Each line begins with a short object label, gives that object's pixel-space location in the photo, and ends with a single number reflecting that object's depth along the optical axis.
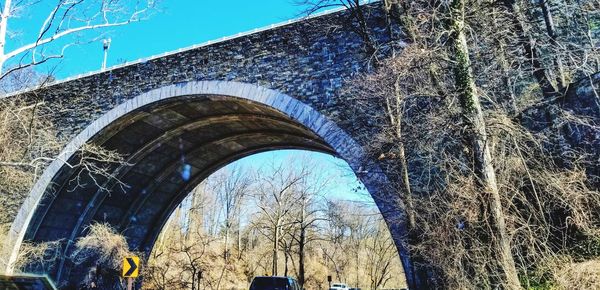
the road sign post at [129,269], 9.17
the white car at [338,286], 22.98
